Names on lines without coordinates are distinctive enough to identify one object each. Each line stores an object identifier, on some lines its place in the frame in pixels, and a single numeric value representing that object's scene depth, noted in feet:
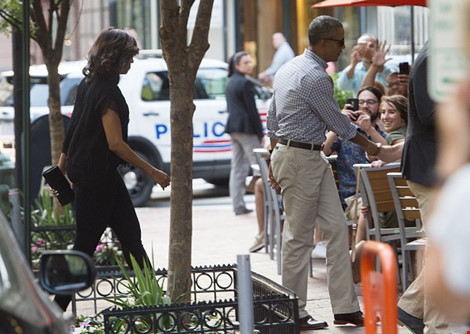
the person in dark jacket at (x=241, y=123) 87.25
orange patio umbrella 65.00
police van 94.22
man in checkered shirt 45.98
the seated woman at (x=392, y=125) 54.49
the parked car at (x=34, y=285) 22.47
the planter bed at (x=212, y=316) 37.96
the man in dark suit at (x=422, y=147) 38.45
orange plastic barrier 26.22
